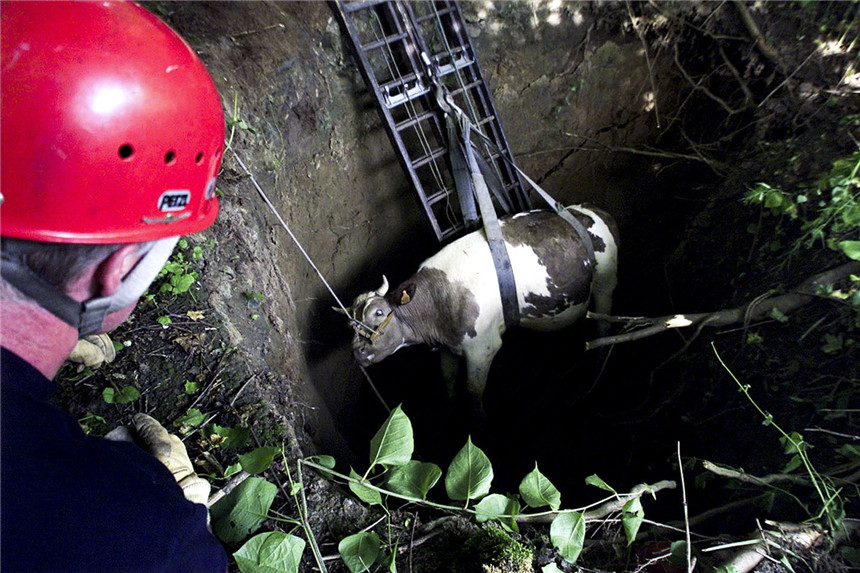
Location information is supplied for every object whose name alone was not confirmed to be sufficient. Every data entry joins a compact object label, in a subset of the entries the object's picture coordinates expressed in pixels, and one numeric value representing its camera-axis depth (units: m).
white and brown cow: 3.61
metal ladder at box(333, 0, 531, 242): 3.59
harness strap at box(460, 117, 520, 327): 3.62
